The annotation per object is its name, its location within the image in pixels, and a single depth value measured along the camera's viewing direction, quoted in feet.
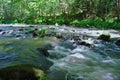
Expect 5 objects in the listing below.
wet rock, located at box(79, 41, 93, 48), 20.86
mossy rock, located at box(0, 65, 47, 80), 9.81
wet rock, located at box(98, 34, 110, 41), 25.37
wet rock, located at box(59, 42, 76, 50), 19.77
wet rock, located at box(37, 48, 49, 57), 15.49
